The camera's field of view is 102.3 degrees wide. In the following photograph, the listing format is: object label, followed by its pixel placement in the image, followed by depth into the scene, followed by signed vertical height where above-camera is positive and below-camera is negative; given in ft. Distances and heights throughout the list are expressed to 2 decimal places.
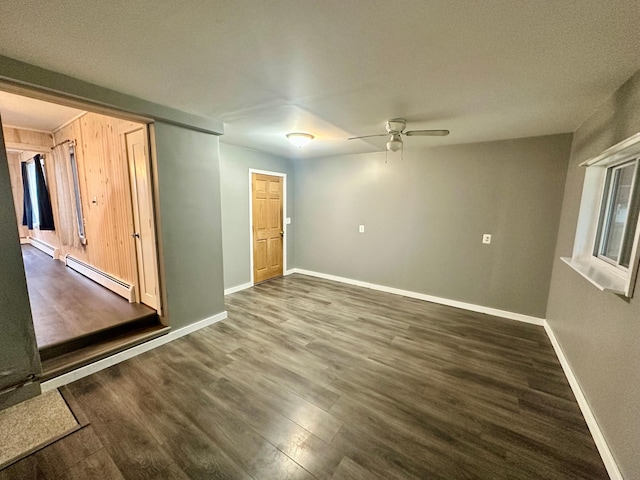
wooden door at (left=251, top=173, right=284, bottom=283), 15.66 -1.37
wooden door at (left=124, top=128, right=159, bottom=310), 9.05 -0.51
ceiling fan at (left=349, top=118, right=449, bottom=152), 8.91 +2.70
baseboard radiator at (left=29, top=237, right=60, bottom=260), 17.38 -3.52
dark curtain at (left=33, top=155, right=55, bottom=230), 15.85 +0.15
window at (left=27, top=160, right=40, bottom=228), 16.71 +0.66
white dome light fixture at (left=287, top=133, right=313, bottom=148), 10.88 +2.85
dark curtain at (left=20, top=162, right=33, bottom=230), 18.84 -0.14
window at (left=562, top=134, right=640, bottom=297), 5.87 -0.25
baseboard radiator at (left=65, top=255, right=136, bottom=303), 10.74 -3.70
